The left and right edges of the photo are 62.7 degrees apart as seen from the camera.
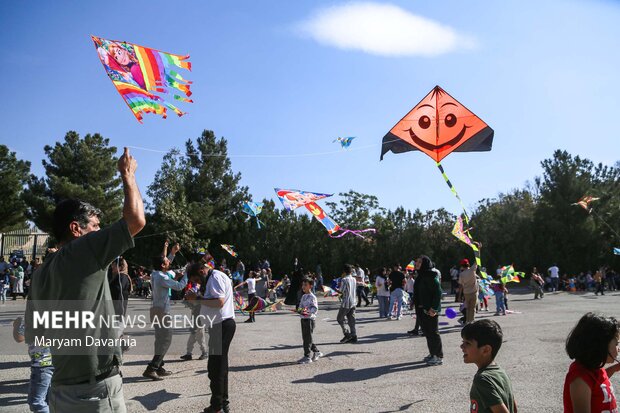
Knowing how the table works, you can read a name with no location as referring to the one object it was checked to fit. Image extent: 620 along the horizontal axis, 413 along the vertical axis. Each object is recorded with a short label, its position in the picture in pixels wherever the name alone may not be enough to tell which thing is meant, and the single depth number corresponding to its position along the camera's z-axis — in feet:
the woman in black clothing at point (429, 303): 27.58
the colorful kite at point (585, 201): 86.02
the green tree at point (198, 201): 121.41
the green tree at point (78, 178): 104.99
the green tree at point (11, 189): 110.11
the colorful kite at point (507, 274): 51.01
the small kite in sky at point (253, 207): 87.92
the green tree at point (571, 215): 114.62
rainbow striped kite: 21.36
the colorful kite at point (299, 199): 57.98
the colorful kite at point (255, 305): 47.65
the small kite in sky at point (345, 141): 47.42
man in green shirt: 8.44
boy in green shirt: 9.35
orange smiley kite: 30.96
